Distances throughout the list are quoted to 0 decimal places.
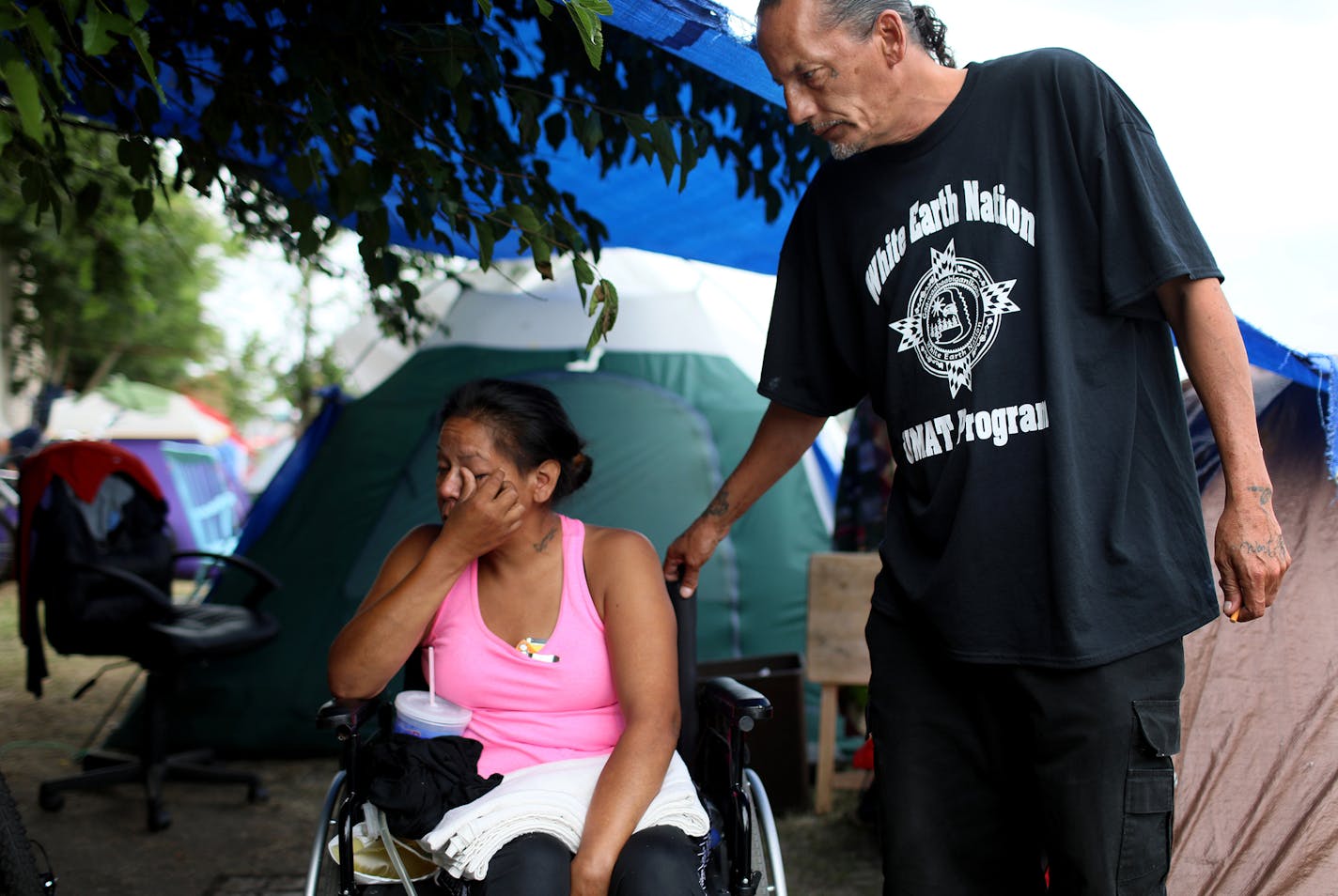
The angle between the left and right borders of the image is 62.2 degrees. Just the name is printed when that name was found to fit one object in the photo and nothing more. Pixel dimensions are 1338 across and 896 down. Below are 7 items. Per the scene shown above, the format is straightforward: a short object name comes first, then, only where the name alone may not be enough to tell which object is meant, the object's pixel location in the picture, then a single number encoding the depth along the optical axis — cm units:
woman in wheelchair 208
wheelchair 200
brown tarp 251
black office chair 406
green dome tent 469
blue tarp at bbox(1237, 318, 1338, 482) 254
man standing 157
